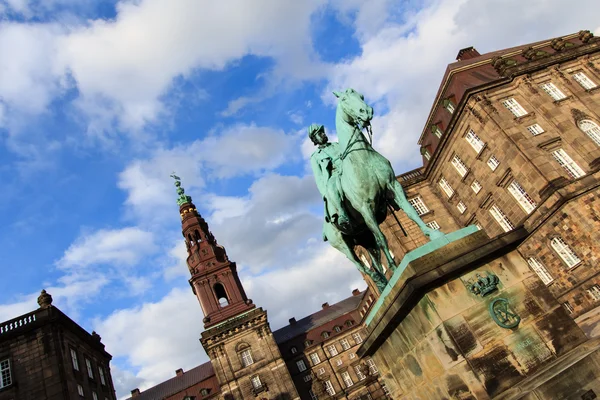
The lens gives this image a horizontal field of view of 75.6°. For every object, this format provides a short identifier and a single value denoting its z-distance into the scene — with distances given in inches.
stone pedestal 187.9
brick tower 1782.7
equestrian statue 274.2
